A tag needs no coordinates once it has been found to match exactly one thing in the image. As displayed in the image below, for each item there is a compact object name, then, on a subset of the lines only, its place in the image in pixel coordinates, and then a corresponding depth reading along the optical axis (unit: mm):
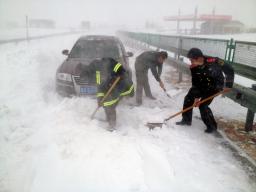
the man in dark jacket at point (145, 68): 4679
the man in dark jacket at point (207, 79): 3552
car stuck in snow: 4745
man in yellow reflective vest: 3547
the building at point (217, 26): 38209
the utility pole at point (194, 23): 40109
